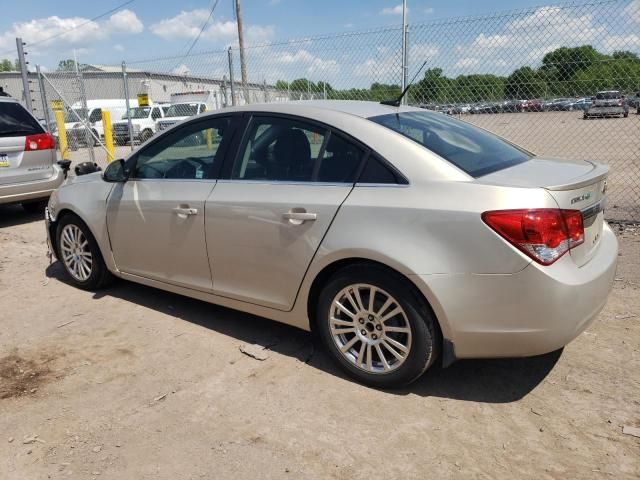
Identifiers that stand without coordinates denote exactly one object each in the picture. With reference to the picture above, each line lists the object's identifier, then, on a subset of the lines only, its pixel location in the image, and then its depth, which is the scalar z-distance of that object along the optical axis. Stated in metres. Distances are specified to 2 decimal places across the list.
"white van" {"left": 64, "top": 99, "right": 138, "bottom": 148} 20.86
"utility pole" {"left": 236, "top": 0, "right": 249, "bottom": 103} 11.11
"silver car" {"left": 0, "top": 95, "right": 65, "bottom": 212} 7.20
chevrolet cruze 2.59
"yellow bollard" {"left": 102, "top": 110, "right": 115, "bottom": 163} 11.86
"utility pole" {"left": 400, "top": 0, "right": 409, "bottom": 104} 7.11
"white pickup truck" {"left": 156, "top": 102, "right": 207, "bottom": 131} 21.25
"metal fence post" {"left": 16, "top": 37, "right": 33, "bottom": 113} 11.16
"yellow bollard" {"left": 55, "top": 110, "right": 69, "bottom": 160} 11.88
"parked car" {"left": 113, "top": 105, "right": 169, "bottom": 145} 22.95
